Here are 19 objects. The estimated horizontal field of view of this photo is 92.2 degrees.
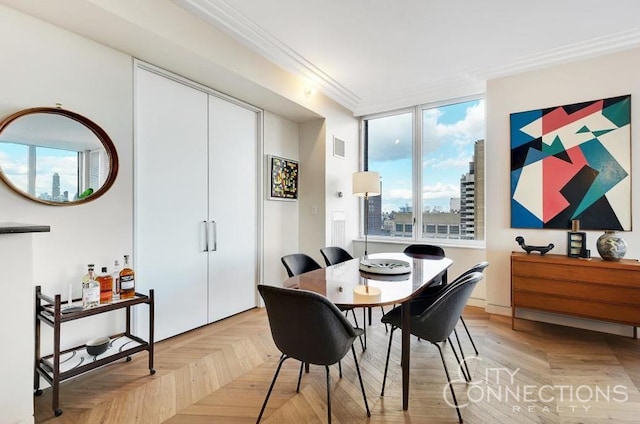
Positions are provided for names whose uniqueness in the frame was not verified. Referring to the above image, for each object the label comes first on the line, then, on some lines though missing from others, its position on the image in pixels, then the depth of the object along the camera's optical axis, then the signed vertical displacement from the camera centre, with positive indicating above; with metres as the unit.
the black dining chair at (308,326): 1.48 -0.57
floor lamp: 3.90 +0.38
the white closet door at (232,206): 3.28 +0.07
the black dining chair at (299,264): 2.64 -0.47
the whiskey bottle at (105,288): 2.14 -0.53
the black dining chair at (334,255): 3.13 -0.45
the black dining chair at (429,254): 2.66 -0.45
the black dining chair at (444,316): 1.79 -0.62
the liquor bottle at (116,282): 2.23 -0.51
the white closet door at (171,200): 2.64 +0.11
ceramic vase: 2.75 -0.30
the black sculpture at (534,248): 3.06 -0.35
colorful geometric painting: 2.93 +0.48
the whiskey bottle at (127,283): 2.22 -0.51
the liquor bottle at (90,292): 1.99 -0.52
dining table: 1.70 -0.46
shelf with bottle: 1.80 -0.95
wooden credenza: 2.61 -0.68
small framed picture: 3.87 +0.45
